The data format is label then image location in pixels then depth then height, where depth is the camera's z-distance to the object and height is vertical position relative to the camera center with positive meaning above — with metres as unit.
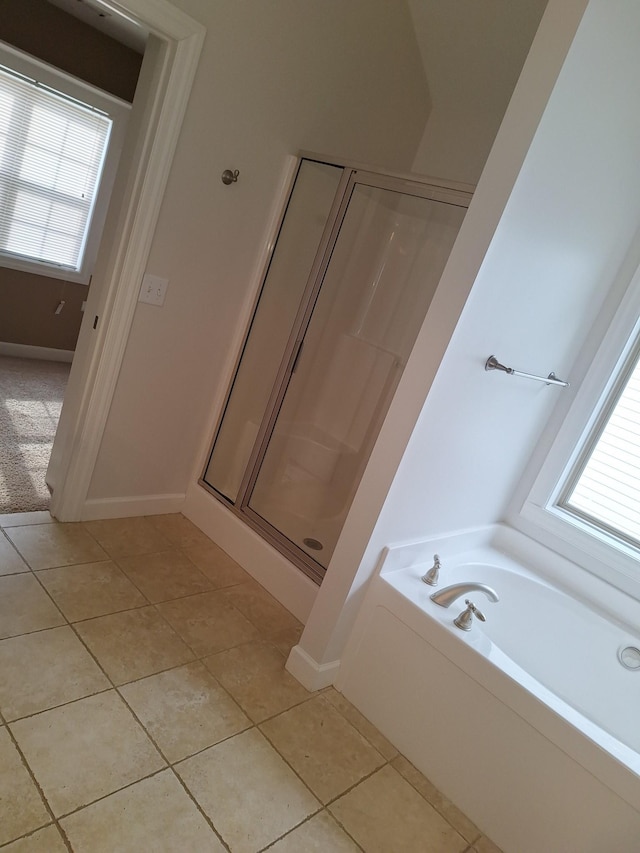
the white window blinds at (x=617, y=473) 2.30 -0.37
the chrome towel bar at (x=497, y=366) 1.85 -0.09
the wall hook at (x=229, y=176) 2.30 +0.23
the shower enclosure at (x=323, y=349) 2.37 -0.31
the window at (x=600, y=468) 2.28 -0.38
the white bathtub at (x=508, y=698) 1.47 -1.02
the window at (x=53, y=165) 3.77 +0.08
